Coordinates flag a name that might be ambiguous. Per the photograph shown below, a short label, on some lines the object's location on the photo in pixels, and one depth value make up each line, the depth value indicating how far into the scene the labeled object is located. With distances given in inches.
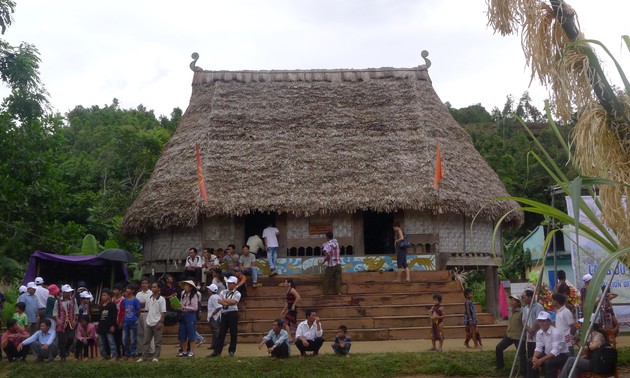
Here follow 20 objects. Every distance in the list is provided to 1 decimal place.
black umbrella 615.5
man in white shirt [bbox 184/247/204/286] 605.3
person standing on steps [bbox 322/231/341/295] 553.9
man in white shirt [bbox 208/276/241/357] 454.3
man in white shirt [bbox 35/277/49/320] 504.7
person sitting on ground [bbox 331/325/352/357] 434.6
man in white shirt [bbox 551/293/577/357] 334.6
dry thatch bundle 137.1
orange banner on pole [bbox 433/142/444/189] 654.5
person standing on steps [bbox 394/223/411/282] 586.9
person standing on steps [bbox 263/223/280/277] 637.3
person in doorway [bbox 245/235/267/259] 665.8
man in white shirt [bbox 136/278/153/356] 468.8
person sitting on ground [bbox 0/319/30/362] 463.8
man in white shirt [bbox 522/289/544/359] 380.9
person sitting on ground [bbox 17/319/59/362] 458.6
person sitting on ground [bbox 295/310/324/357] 439.2
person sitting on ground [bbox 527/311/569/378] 335.0
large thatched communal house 666.2
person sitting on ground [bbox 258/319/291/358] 431.2
